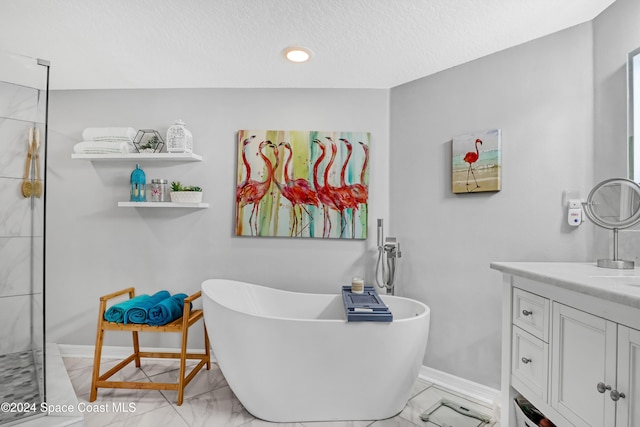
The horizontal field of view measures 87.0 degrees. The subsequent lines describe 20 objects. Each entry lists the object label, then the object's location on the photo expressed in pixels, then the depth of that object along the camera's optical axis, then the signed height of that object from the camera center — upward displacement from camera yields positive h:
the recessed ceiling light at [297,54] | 2.14 +1.05
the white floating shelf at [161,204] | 2.56 +0.07
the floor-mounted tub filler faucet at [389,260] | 2.49 -0.32
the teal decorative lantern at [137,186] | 2.64 +0.21
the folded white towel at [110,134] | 2.62 +0.62
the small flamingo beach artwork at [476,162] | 2.10 +0.37
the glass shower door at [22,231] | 1.56 -0.10
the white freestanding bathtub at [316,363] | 1.79 -0.79
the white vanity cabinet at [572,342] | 0.86 -0.38
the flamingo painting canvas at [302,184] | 2.67 +0.26
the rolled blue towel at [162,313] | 2.14 -0.64
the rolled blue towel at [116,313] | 2.14 -0.64
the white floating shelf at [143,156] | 2.56 +0.44
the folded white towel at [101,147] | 2.61 +0.51
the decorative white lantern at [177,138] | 2.56 +0.58
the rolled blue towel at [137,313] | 2.13 -0.63
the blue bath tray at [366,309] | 1.79 -0.52
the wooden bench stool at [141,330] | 2.07 -0.83
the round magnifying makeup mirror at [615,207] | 1.36 +0.06
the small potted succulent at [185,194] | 2.58 +0.15
